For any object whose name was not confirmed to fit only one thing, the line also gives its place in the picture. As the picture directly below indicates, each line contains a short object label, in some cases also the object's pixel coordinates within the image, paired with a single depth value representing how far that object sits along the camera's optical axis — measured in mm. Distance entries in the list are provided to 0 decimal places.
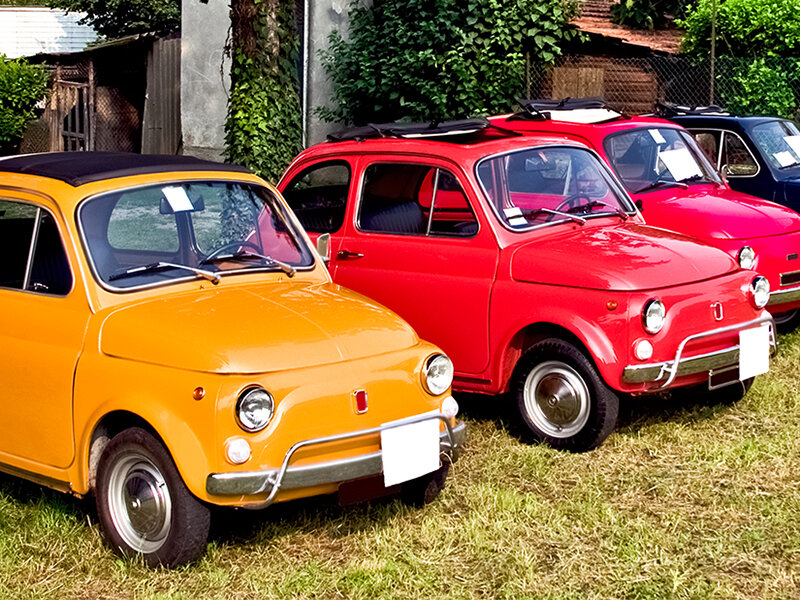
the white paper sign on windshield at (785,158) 10352
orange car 4703
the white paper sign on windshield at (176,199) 5664
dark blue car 10141
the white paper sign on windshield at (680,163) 9023
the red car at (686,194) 8469
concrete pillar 18938
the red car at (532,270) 6406
